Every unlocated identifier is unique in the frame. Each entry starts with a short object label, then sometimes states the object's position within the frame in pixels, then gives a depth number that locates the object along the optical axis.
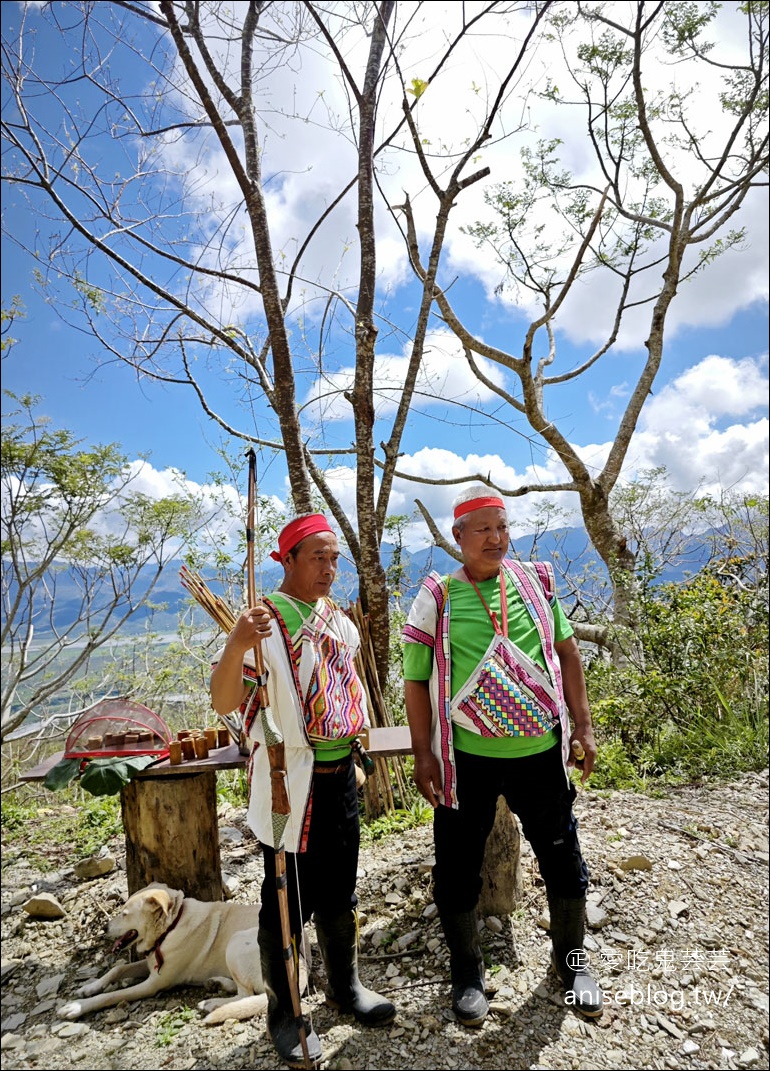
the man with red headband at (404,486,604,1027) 2.22
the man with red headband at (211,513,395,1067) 2.06
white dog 2.60
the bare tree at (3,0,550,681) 4.33
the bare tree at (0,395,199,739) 7.33
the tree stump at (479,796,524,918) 2.87
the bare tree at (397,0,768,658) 9.20
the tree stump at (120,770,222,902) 3.02
